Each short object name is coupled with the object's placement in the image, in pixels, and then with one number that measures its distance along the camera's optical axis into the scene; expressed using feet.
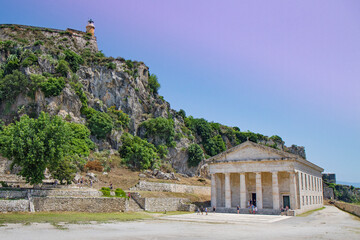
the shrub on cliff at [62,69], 207.51
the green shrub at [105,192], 116.11
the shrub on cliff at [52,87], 182.39
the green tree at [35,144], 96.73
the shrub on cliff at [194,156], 247.09
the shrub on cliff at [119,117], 218.79
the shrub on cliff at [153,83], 287.89
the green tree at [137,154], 194.39
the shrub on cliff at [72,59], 226.79
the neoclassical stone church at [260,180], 131.54
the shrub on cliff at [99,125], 196.75
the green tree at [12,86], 179.22
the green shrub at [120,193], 119.08
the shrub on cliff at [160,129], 236.02
